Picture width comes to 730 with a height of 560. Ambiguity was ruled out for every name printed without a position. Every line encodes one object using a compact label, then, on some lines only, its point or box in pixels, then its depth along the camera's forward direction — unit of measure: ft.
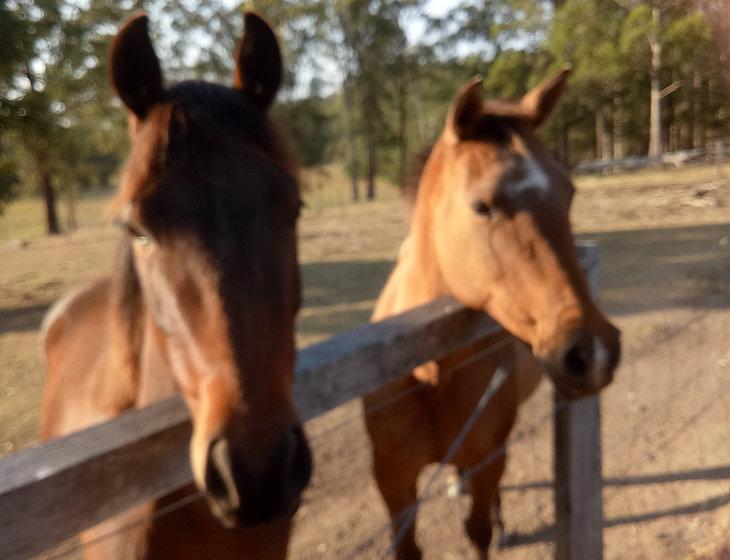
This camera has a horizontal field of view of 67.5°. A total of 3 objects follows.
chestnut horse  5.70
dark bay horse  3.24
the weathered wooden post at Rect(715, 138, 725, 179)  55.98
